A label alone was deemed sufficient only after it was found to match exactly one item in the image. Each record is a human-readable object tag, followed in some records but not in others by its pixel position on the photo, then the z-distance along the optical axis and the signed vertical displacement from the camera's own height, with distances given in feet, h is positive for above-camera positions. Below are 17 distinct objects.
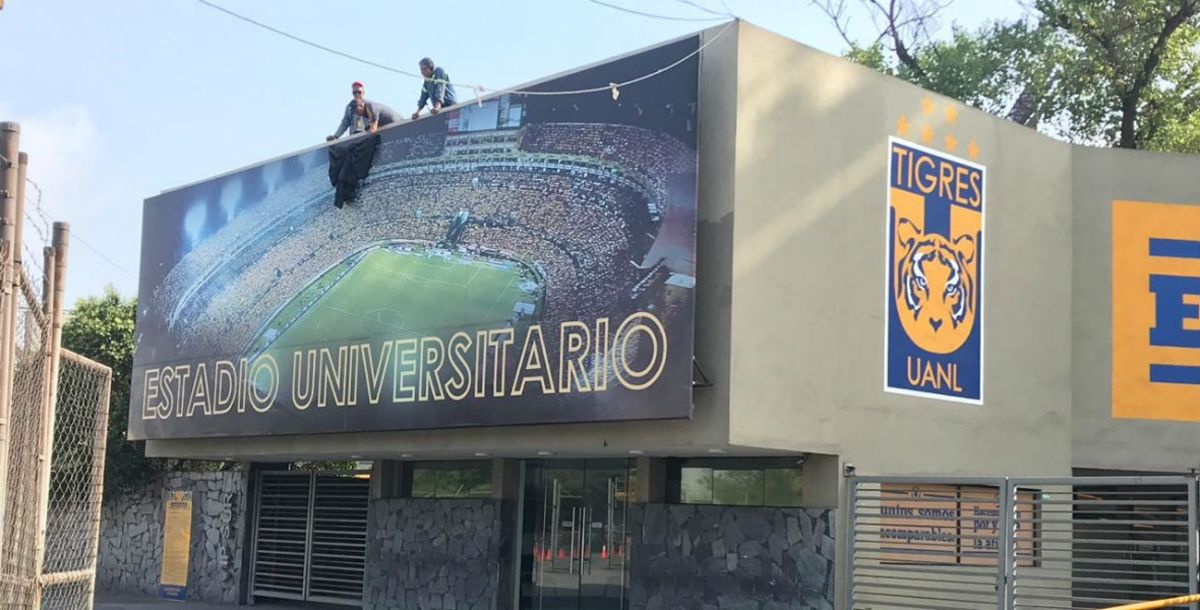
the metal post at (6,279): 20.92 +2.73
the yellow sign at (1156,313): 63.26 +8.92
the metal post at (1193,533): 45.42 -0.82
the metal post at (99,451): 29.27 +0.23
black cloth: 67.72 +15.19
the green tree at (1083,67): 100.99 +33.91
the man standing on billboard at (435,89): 65.77 +18.61
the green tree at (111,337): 98.99 +9.10
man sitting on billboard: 69.36 +18.11
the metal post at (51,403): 24.67 +1.03
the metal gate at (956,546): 49.47 -1.83
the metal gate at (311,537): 79.41 -3.91
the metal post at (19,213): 21.16 +3.80
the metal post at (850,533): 52.70 -1.51
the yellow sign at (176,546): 86.58 -5.12
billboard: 52.75 +9.02
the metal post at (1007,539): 49.39 -1.38
